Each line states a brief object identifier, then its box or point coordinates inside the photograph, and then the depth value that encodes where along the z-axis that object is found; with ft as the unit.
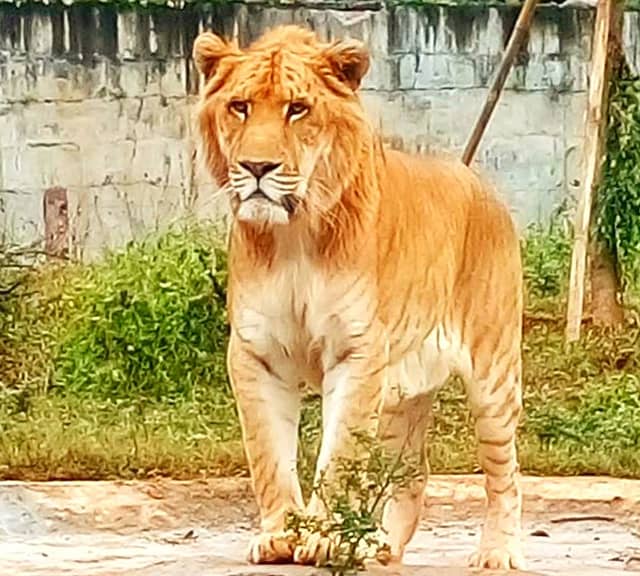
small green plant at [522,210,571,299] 32.48
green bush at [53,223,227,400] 28.32
